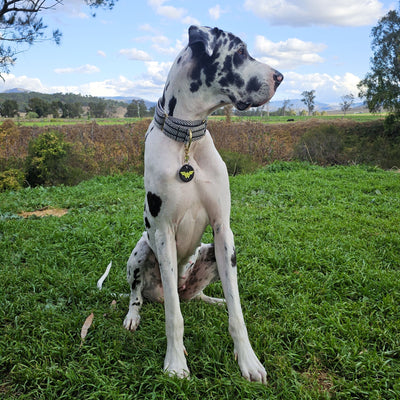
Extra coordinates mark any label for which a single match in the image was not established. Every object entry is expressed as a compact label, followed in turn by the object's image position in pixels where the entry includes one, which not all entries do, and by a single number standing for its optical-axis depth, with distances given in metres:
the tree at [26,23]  6.15
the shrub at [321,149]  11.93
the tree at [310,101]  73.69
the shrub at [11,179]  7.93
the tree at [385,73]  19.84
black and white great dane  1.84
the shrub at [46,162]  8.73
